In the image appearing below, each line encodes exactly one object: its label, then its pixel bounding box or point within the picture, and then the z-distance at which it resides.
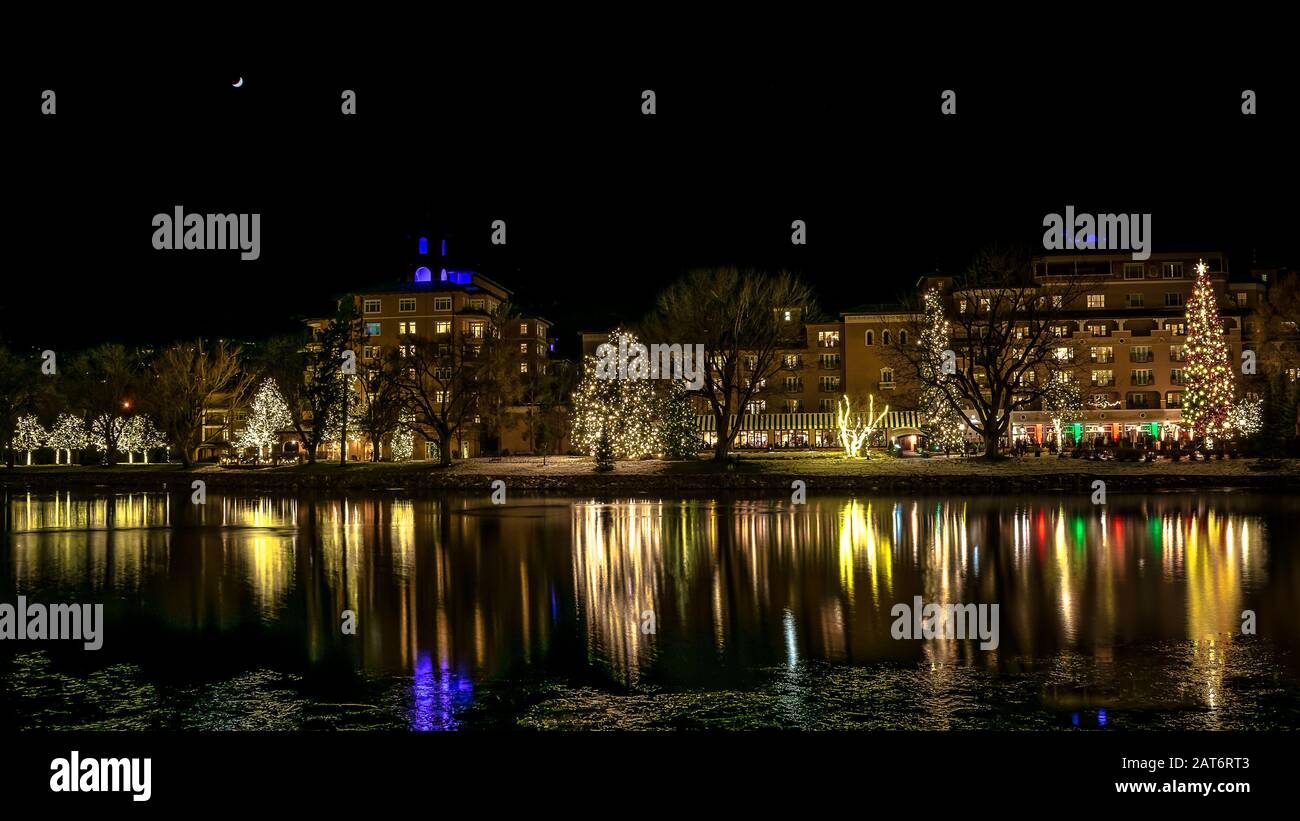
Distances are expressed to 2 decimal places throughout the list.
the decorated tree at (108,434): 87.62
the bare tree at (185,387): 78.56
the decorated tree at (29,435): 88.44
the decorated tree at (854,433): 69.19
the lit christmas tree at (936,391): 64.56
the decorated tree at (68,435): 89.94
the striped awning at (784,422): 89.81
